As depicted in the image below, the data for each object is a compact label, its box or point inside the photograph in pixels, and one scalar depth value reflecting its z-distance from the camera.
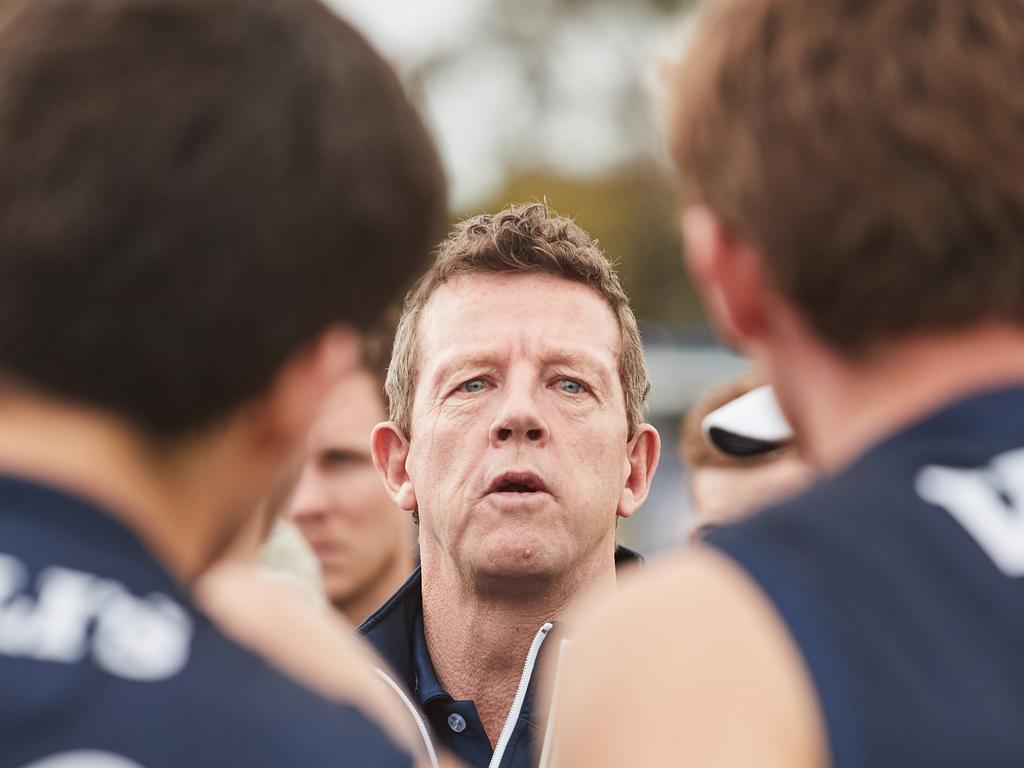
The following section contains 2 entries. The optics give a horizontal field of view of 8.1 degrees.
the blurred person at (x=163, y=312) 2.95
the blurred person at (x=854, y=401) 2.83
